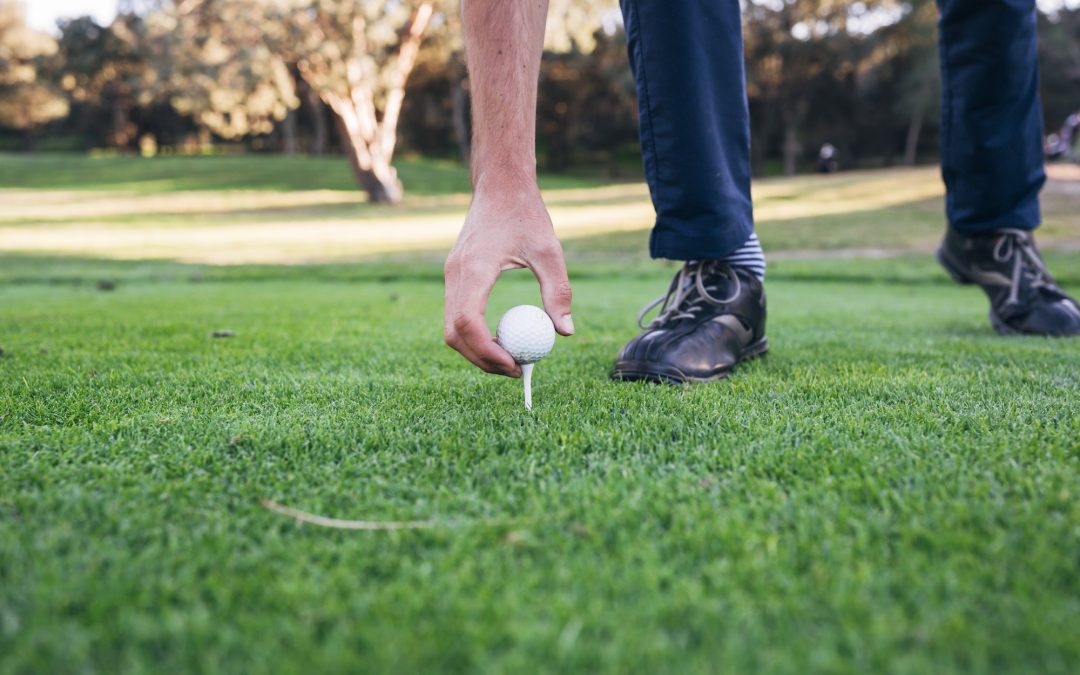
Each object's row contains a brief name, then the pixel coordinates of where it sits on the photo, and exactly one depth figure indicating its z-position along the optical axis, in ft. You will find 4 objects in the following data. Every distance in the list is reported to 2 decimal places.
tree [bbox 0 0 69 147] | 137.28
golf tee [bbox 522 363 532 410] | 4.56
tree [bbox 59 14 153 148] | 152.25
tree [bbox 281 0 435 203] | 60.85
